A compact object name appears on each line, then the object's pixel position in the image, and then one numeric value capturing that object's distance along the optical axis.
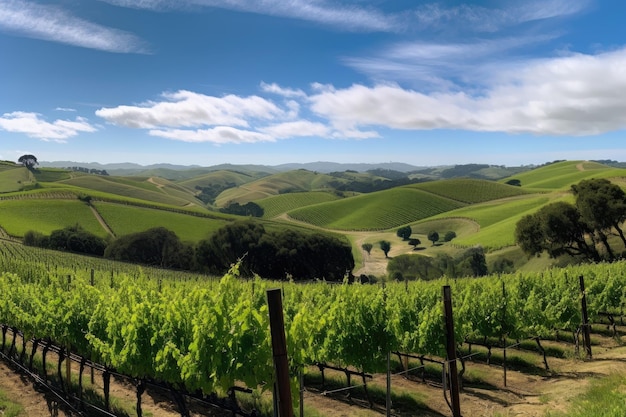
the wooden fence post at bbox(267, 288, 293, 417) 4.60
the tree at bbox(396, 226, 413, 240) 111.69
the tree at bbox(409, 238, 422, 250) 103.25
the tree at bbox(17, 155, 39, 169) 184.50
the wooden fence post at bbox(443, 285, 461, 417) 8.28
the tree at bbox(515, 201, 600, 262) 44.72
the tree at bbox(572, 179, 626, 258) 41.53
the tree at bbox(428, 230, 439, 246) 105.50
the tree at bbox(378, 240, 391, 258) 98.94
